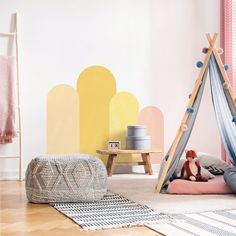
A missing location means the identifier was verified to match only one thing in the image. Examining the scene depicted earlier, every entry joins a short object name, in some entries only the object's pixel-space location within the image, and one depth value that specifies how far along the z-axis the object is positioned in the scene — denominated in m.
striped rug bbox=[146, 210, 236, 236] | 2.68
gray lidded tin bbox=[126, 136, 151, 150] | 5.23
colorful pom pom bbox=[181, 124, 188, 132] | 4.01
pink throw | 5.02
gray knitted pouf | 3.53
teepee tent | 4.05
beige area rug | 3.34
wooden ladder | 5.02
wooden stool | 5.09
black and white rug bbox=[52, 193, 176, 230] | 2.88
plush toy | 4.14
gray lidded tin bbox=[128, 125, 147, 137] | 5.28
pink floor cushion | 3.96
